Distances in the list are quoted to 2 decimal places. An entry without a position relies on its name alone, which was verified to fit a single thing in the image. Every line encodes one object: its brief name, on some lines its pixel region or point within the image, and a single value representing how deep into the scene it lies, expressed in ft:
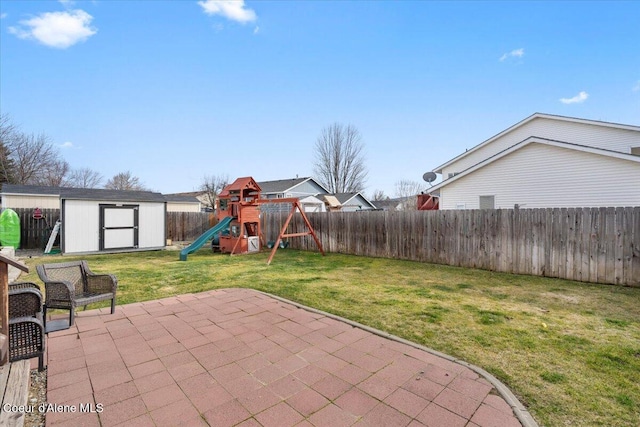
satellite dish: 60.03
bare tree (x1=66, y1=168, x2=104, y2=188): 121.19
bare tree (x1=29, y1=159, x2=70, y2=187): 93.64
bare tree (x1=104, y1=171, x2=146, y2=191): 142.72
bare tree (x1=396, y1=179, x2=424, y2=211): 175.15
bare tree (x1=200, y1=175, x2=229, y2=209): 154.30
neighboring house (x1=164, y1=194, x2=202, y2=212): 77.50
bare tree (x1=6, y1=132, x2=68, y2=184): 81.76
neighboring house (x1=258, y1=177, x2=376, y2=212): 93.04
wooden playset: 39.34
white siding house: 33.99
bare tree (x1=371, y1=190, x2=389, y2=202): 190.60
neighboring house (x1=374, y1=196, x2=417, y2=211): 133.28
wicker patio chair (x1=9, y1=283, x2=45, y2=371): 8.39
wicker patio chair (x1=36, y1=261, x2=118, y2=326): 12.07
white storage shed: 38.81
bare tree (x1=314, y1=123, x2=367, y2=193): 123.95
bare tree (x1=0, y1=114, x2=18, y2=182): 74.30
